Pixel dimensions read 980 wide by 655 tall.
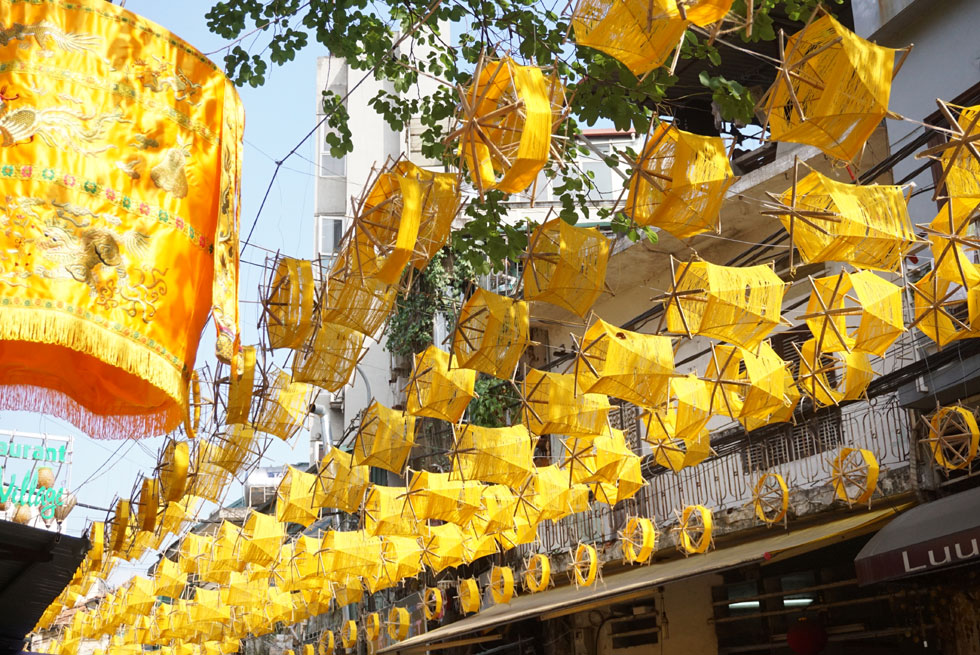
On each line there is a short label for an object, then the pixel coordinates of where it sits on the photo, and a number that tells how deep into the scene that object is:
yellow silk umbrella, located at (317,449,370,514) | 11.84
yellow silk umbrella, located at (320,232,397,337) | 7.40
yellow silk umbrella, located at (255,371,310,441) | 10.59
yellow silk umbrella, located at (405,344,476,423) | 9.37
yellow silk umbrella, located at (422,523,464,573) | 14.54
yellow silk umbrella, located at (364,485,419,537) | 12.55
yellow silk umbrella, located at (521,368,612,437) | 9.45
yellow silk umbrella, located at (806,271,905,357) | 8.00
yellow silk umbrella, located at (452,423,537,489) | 10.55
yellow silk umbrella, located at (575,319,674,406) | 8.18
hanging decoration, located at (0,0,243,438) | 3.88
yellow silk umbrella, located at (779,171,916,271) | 6.58
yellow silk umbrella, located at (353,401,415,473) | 10.70
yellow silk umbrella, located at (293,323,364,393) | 8.30
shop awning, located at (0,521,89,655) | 6.49
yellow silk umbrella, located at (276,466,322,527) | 12.44
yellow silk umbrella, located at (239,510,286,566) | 14.53
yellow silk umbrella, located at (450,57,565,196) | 5.34
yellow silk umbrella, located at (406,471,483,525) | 11.84
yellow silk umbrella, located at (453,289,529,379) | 7.86
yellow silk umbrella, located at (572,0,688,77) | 4.87
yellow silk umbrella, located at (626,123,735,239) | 5.91
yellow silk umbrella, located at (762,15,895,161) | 5.46
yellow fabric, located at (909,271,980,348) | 7.97
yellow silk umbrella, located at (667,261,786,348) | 7.38
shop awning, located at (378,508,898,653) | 11.01
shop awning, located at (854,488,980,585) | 8.83
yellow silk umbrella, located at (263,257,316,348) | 7.59
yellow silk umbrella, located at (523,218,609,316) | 6.99
